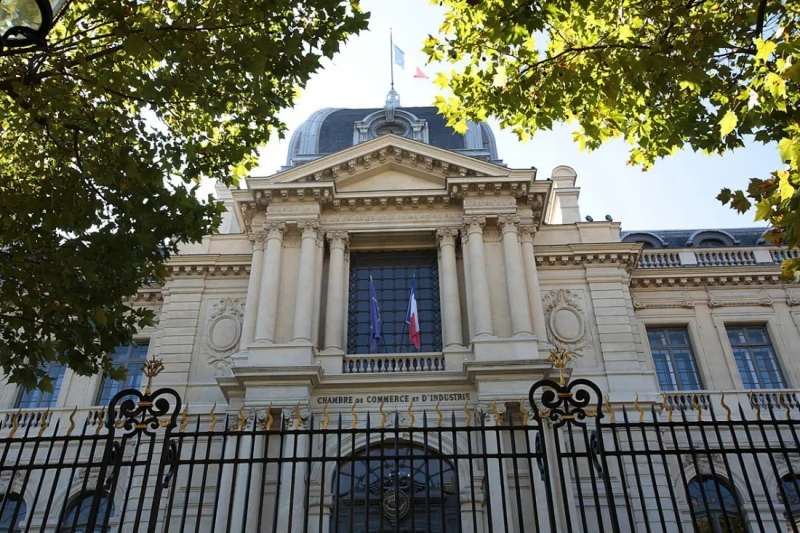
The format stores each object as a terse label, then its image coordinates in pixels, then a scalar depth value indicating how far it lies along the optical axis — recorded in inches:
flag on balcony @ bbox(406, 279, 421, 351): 698.2
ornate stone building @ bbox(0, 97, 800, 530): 658.8
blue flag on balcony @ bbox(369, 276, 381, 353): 706.8
